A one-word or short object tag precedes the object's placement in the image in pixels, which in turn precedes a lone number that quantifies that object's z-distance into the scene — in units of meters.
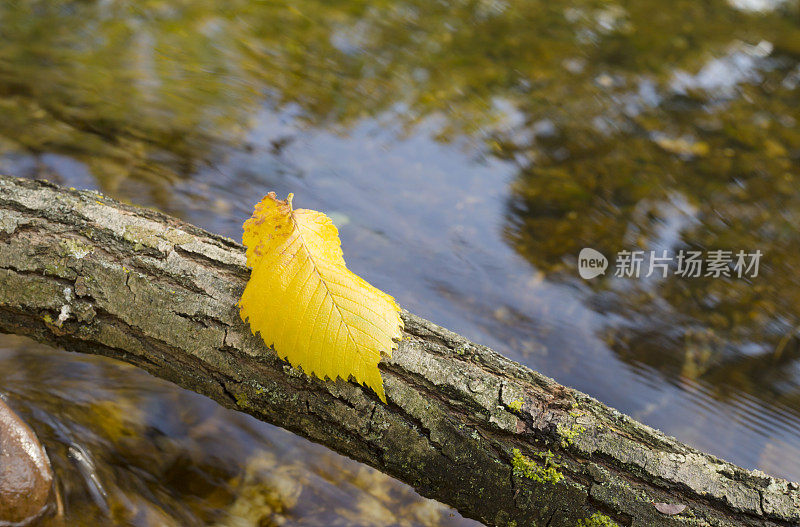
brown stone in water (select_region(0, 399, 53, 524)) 0.96
